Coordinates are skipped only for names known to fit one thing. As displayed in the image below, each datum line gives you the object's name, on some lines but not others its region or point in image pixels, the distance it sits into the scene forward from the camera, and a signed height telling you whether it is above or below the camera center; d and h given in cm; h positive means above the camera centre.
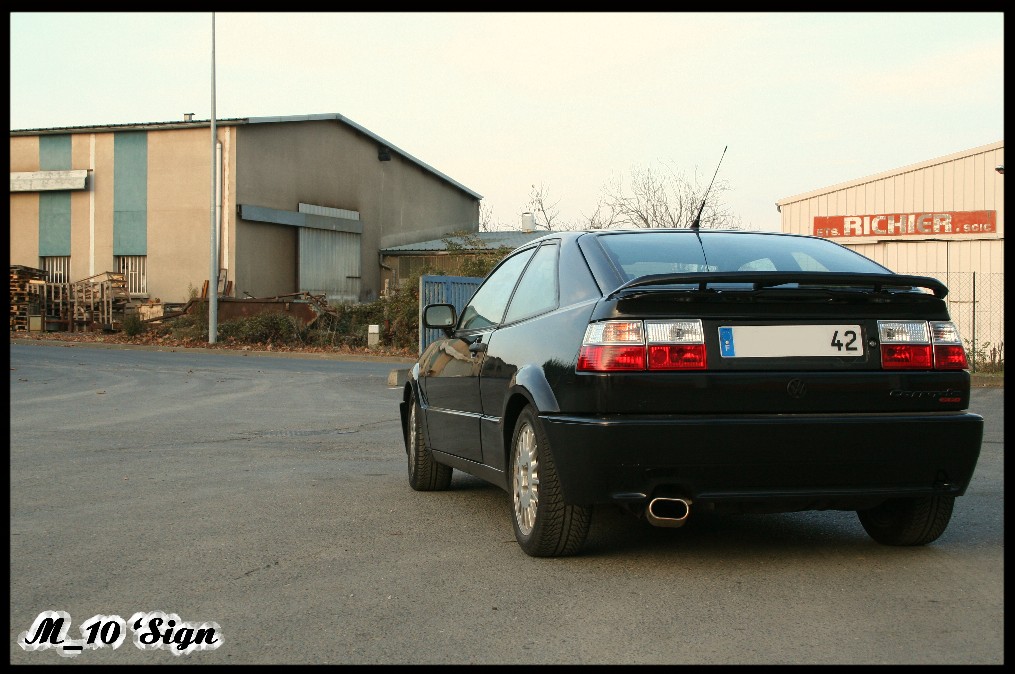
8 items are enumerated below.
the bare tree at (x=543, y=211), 5894 +562
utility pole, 2908 +56
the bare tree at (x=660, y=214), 5031 +475
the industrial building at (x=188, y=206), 3603 +371
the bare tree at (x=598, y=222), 5066 +445
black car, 475 -32
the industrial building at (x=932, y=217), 2414 +224
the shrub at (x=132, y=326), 3216 -16
